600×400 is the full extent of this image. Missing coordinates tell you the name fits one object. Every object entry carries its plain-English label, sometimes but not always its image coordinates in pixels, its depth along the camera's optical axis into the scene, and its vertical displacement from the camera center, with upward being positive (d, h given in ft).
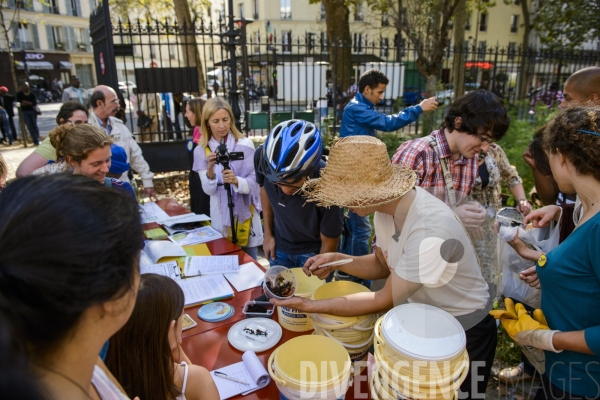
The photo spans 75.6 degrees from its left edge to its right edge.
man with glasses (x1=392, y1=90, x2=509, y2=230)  7.88 -1.43
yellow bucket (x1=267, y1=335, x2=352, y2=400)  4.30 -3.26
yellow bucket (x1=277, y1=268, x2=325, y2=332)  6.06 -3.57
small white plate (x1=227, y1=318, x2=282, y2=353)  5.82 -3.80
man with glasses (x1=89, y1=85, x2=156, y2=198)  13.51 -1.45
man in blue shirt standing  12.82 -1.31
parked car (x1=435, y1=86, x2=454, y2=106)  29.16 -1.43
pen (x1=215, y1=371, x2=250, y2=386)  5.15 -3.81
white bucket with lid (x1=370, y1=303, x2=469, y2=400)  3.80 -2.69
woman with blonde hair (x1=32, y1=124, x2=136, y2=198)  8.29 -1.36
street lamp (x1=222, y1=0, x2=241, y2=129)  20.53 +0.88
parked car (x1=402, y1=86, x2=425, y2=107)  61.42 -2.80
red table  5.08 -3.88
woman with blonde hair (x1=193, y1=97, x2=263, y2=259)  10.81 -2.58
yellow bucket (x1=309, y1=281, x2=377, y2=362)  5.17 -3.25
